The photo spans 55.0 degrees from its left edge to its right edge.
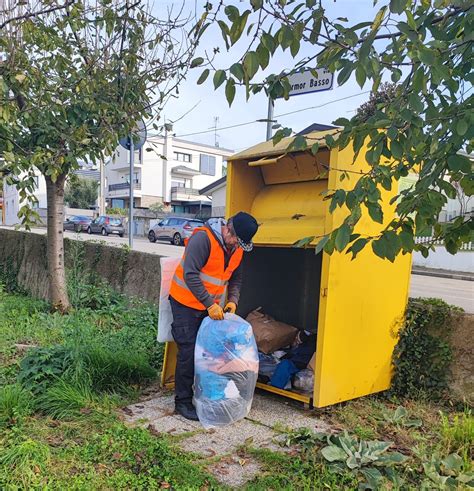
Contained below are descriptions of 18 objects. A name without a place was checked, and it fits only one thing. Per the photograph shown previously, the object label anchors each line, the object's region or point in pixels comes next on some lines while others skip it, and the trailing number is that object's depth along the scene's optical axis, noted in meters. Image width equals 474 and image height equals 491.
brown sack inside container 4.26
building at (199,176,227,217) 32.15
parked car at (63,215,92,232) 32.06
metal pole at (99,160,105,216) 33.50
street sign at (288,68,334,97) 3.87
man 3.36
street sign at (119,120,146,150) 5.36
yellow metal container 3.31
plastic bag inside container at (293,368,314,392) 3.74
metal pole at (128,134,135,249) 6.00
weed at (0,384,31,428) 3.06
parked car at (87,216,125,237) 30.03
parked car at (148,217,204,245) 24.76
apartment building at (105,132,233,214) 46.28
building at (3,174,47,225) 38.03
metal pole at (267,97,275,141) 5.10
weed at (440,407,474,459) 2.83
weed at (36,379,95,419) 3.27
